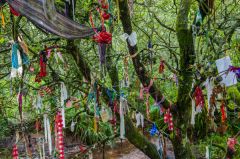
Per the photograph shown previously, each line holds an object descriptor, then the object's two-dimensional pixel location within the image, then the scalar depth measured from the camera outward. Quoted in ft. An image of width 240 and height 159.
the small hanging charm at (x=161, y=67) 13.02
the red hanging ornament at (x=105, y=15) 9.71
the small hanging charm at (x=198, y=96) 12.00
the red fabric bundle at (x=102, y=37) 8.90
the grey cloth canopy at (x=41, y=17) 7.65
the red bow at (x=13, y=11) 8.00
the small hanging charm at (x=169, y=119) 13.00
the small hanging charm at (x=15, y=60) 8.61
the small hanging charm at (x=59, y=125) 11.34
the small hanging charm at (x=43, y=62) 10.31
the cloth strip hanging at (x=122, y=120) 11.42
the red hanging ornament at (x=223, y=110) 12.81
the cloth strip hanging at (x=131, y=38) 10.83
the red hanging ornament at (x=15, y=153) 11.09
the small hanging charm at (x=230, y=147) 10.34
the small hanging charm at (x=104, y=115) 11.64
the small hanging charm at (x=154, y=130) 13.62
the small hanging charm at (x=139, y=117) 13.93
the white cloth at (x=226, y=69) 10.40
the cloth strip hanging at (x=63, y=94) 10.86
